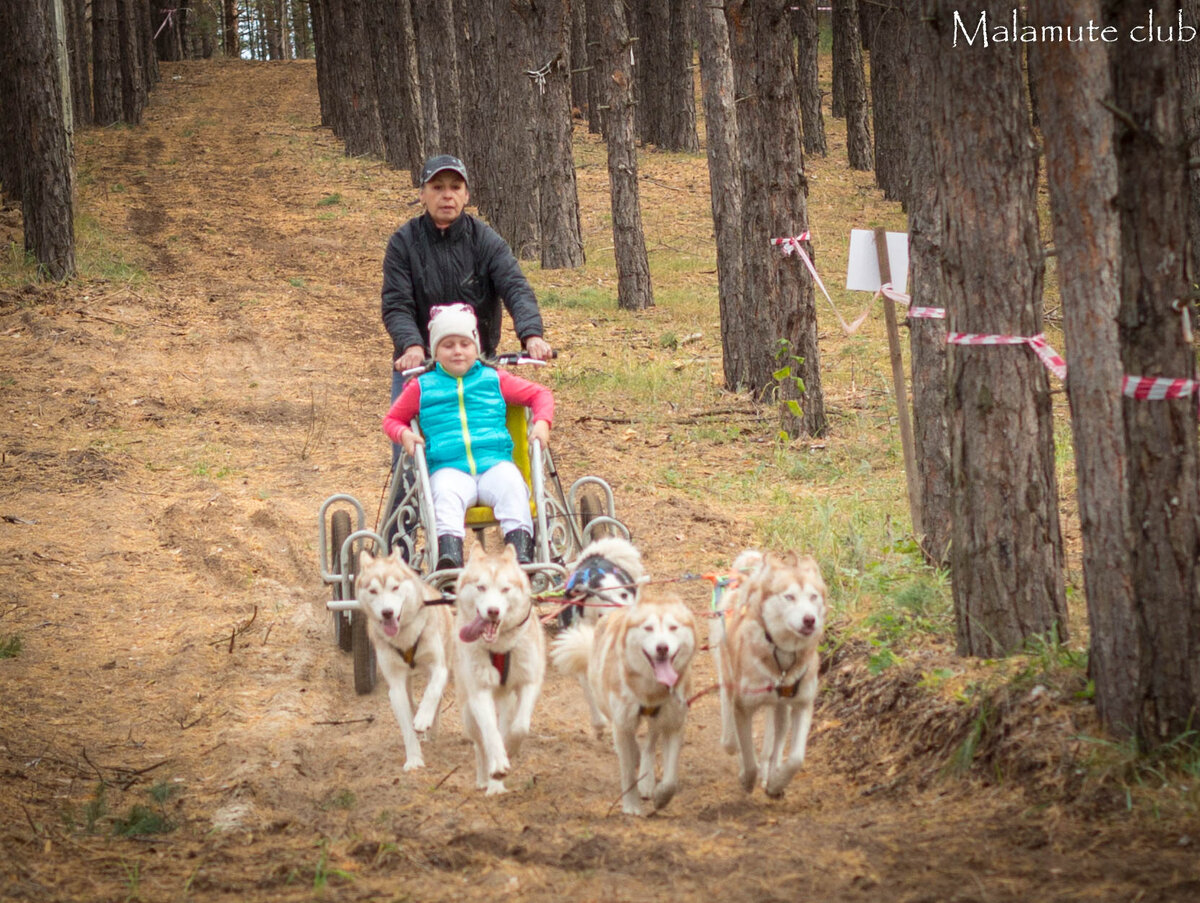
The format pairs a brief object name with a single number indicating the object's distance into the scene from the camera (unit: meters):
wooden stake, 15.12
